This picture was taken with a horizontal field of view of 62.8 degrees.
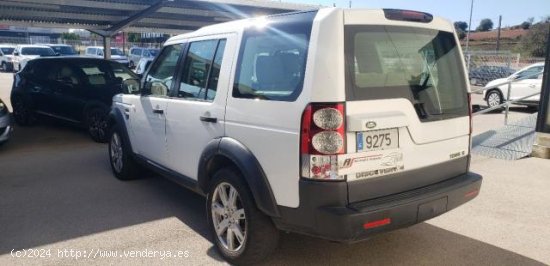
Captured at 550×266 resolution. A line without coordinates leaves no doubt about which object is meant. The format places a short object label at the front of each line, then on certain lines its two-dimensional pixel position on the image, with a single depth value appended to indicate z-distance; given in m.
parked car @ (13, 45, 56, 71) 28.53
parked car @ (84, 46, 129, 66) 33.97
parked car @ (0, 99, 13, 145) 7.37
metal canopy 12.18
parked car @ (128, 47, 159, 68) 32.69
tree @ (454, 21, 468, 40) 93.49
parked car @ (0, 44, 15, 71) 30.83
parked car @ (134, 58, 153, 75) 17.43
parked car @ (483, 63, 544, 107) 12.82
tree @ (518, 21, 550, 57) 48.85
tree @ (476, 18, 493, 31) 105.81
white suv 2.72
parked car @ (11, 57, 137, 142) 8.36
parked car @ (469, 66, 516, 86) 23.46
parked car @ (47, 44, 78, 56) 31.62
